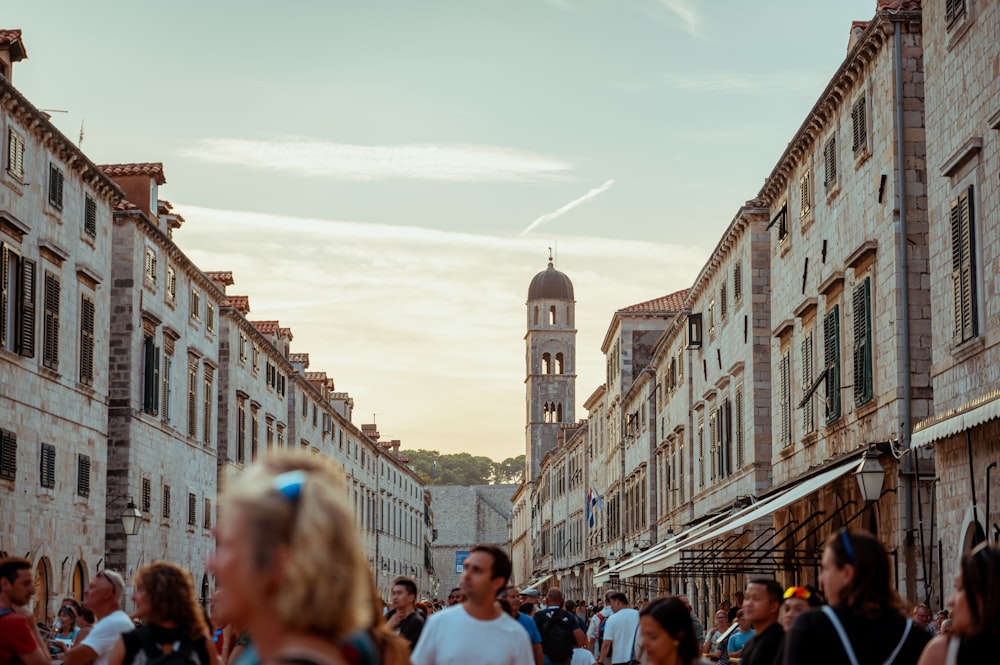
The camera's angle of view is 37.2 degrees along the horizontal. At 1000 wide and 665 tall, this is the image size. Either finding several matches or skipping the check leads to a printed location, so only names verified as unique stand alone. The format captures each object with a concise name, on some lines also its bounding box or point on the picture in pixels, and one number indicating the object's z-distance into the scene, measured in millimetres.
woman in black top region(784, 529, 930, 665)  5641
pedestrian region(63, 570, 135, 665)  7949
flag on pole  64375
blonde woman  2771
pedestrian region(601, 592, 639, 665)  15828
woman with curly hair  6914
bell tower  113312
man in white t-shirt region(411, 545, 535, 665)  7379
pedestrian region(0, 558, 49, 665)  7992
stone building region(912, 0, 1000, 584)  15977
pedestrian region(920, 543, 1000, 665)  5301
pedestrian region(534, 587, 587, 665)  15008
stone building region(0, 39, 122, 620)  25500
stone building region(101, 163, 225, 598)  32625
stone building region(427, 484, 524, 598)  139500
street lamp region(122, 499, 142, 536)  27844
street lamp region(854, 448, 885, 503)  18016
